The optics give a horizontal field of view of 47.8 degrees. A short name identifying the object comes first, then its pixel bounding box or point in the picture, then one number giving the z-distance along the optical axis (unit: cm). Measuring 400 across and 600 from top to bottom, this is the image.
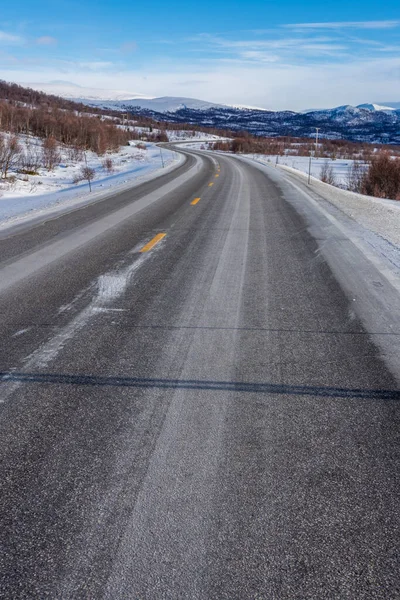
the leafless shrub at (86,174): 2368
